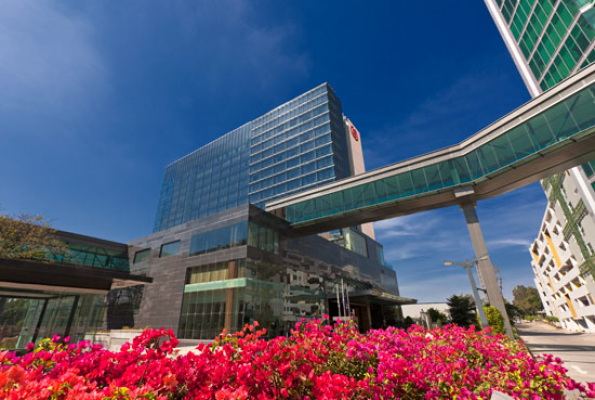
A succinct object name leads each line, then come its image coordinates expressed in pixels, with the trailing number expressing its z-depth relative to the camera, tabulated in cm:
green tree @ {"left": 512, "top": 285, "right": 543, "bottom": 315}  9744
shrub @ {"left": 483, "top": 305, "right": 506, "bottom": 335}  1628
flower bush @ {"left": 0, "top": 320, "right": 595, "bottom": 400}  238
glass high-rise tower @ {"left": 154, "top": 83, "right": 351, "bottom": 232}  5962
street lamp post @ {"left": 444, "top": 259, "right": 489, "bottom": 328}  1619
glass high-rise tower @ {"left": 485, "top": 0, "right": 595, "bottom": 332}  2300
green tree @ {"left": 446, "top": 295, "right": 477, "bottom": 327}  3588
